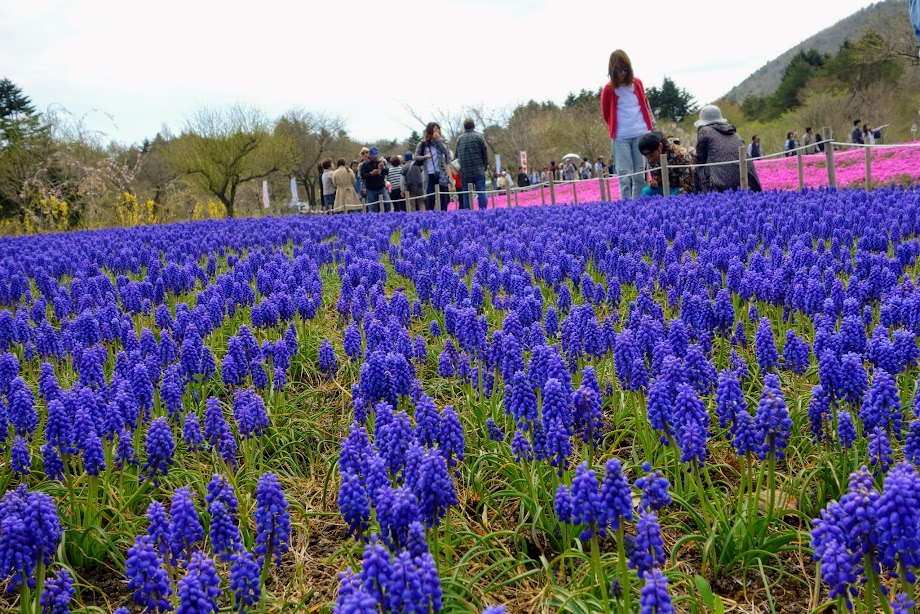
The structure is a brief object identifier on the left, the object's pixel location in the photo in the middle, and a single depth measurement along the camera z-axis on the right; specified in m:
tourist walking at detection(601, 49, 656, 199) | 13.20
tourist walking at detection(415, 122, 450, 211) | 18.84
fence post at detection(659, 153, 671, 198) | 14.44
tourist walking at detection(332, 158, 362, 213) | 24.16
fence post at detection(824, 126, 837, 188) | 12.98
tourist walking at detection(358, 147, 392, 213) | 20.77
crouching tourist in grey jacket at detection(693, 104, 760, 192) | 13.41
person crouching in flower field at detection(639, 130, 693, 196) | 14.49
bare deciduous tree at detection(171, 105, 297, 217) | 45.38
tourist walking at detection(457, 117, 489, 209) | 17.77
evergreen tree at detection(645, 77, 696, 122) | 81.12
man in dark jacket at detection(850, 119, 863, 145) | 35.11
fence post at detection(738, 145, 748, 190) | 12.96
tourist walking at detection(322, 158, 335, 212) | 25.59
